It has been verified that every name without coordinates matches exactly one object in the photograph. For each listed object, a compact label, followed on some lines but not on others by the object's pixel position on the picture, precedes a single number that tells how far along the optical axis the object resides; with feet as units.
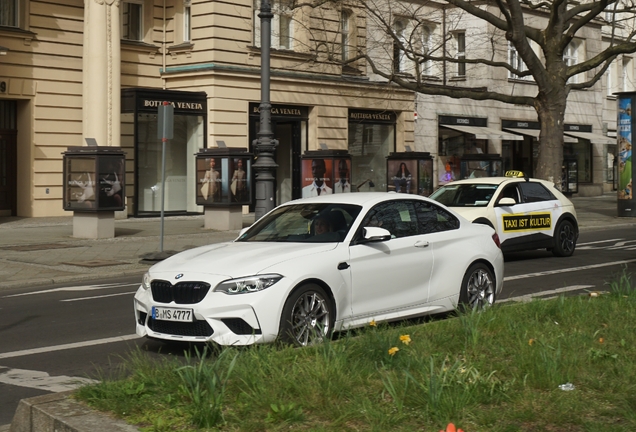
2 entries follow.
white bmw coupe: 26.99
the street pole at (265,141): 61.05
